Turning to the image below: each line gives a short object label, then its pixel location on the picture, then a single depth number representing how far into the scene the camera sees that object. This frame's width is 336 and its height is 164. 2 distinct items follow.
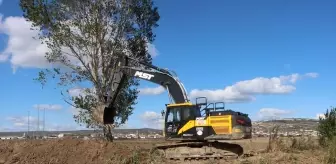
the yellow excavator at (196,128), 21.45
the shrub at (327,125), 28.85
